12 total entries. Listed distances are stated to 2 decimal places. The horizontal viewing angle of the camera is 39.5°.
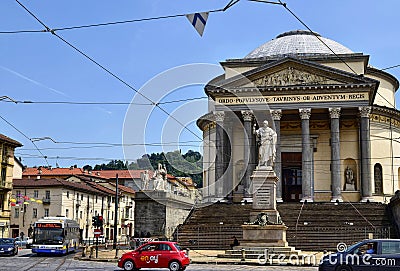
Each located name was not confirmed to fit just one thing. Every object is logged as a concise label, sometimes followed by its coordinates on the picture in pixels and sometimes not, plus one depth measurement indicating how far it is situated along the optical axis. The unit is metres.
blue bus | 34.62
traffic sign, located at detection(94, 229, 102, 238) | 33.90
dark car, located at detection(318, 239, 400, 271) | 16.77
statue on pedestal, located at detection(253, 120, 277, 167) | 28.52
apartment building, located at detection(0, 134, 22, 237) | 62.12
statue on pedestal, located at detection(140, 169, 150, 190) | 44.38
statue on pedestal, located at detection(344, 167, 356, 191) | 49.81
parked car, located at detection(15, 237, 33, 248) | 52.04
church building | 45.88
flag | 17.53
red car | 21.61
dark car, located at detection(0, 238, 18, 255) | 34.59
